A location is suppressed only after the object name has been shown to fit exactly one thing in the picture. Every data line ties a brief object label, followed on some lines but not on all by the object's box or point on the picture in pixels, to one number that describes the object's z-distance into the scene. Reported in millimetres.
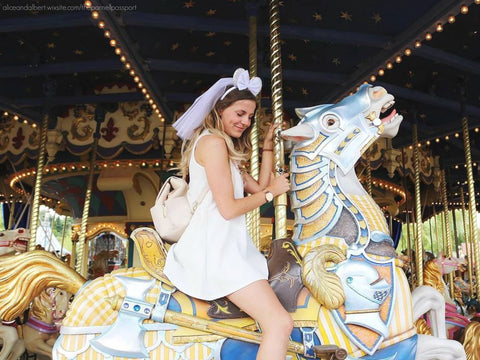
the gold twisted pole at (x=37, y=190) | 4769
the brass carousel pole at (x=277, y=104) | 2568
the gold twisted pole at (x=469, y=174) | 6090
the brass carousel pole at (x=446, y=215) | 9250
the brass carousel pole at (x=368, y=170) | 6928
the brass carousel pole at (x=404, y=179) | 8293
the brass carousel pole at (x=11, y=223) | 9705
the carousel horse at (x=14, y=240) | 4496
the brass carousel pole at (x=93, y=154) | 5884
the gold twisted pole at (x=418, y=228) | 6176
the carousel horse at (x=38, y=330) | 4160
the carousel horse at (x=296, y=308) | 1820
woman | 1767
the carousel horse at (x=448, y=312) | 3805
